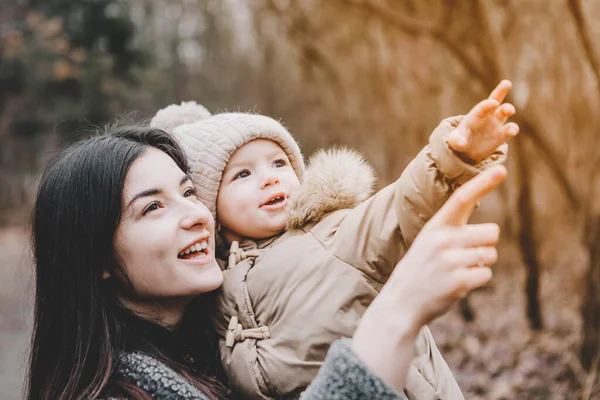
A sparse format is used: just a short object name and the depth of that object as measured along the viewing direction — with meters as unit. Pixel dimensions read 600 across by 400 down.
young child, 1.54
